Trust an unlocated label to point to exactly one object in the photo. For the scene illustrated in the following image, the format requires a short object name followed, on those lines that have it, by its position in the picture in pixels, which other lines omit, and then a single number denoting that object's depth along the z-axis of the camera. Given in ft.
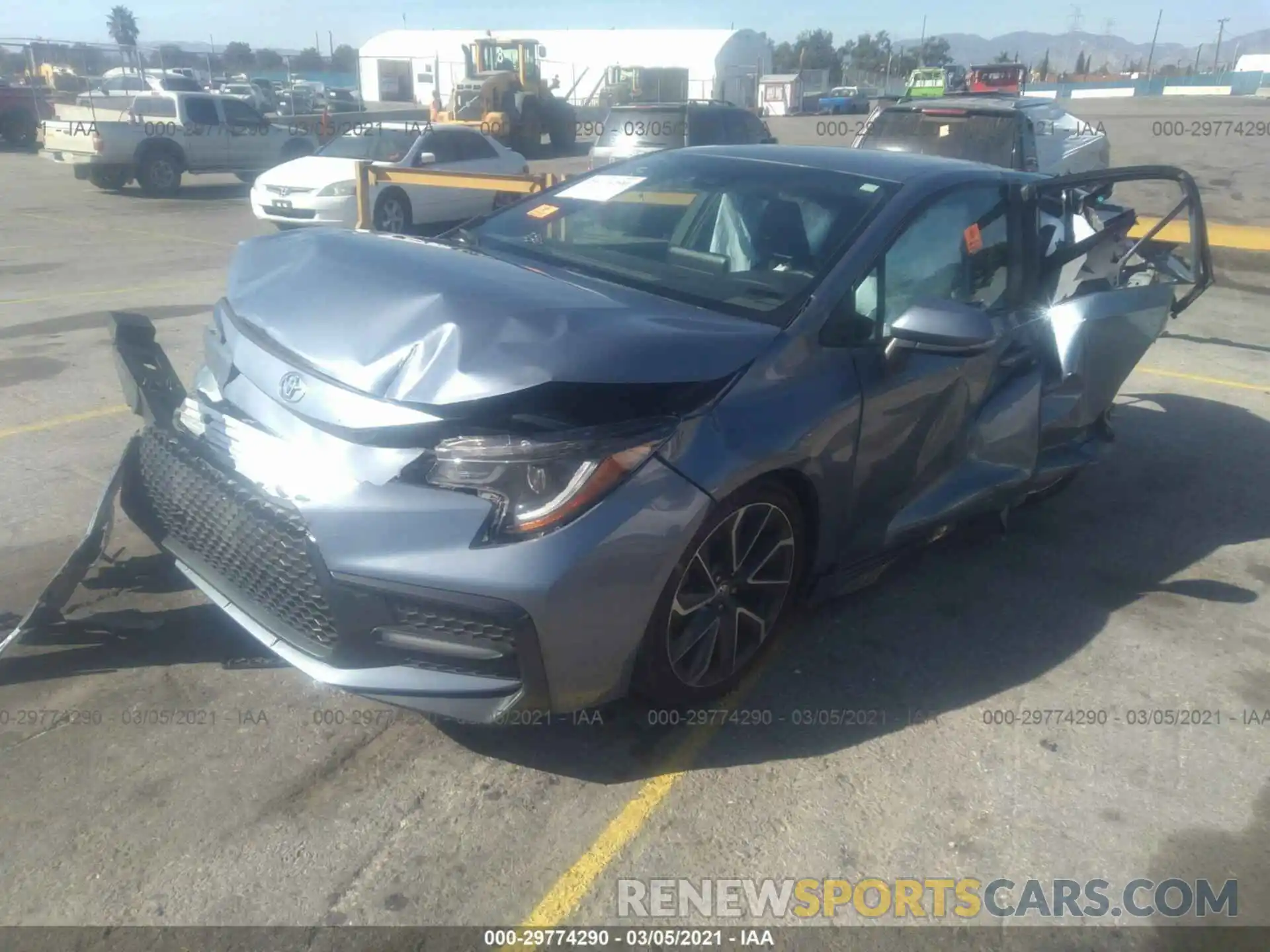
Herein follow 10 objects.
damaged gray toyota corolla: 8.63
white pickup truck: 57.52
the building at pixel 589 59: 165.97
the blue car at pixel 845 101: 173.47
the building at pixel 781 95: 175.63
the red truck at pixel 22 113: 88.69
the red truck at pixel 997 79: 120.32
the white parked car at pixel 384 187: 42.78
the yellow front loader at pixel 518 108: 102.89
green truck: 126.21
